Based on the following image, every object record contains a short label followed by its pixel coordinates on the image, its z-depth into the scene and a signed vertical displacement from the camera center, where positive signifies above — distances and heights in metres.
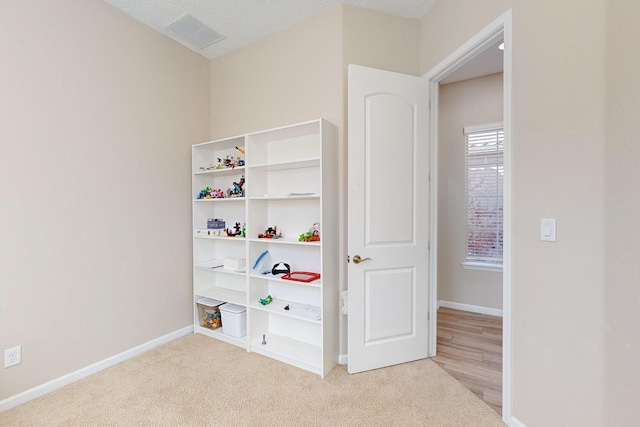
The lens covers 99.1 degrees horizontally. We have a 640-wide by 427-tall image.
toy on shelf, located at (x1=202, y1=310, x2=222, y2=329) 2.74 -1.11
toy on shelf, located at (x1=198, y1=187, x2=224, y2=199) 2.77 +0.16
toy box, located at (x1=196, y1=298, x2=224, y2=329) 2.75 -1.05
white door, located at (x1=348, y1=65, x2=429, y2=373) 2.04 -0.06
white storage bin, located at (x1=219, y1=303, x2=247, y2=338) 2.53 -1.04
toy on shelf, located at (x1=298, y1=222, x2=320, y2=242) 2.21 -0.22
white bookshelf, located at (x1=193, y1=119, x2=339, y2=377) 2.12 -0.26
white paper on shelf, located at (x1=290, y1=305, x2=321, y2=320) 2.19 -0.85
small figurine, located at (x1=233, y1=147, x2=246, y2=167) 2.61 +0.47
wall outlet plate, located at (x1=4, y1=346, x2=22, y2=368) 1.71 -0.93
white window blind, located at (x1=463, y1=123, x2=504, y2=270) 3.20 +0.17
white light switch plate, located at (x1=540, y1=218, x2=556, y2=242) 1.31 -0.10
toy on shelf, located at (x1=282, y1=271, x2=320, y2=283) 2.19 -0.55
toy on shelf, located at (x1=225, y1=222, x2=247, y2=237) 2.63 -0.21
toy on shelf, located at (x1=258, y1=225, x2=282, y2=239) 2.43 -0.22
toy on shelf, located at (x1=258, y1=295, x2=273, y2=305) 2.44 -0.82
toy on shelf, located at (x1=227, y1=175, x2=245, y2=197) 2.64 +0.19
